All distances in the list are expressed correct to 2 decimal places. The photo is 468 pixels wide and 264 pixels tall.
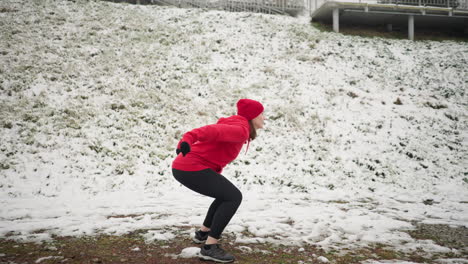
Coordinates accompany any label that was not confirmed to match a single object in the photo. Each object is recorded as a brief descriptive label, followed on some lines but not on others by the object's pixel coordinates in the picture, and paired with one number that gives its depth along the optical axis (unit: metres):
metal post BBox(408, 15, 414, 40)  17.06
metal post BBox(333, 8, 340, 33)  16.58
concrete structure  16.55
